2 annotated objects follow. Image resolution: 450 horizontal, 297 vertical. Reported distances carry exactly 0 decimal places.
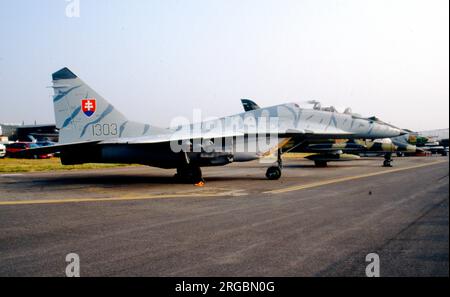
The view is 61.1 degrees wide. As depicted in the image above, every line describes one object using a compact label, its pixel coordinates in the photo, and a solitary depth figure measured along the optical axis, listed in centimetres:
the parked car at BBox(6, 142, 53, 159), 3715
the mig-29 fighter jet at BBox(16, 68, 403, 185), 1484
